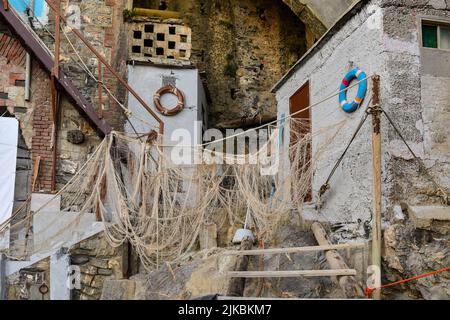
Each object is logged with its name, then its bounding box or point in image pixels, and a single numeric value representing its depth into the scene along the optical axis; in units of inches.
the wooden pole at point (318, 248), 238.5
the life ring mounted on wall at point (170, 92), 500.1
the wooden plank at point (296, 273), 219.8
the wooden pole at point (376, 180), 230.7
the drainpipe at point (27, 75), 366.6
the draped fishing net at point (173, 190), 324.8
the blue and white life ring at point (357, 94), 269.0
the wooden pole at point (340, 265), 218.9
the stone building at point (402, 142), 239.5
